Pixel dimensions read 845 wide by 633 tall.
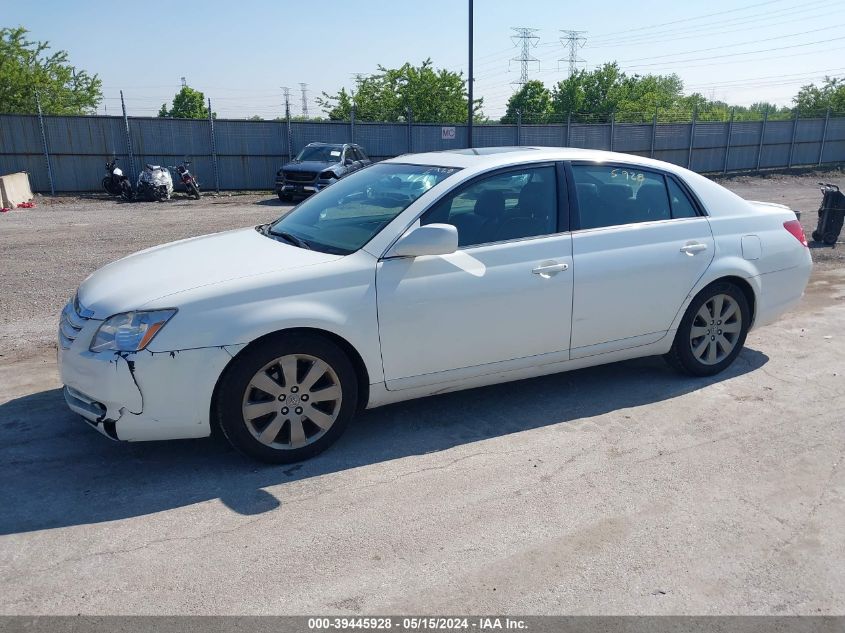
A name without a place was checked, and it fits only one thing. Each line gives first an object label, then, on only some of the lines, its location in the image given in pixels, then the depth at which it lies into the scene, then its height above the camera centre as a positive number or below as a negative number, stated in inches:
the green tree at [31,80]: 1353.3 +95.9
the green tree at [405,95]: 1851.6 +85.8
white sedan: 145.0 -38.1
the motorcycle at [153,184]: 796.6 -60.6
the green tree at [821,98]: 2055.9 +85.3
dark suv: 767.1 -42.2
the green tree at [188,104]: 2999.5 +103.2
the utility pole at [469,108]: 953.5 +26.3
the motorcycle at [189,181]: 842.8 -60.8
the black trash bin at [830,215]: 442.9 -54.6
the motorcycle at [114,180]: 807.1 -57.5
